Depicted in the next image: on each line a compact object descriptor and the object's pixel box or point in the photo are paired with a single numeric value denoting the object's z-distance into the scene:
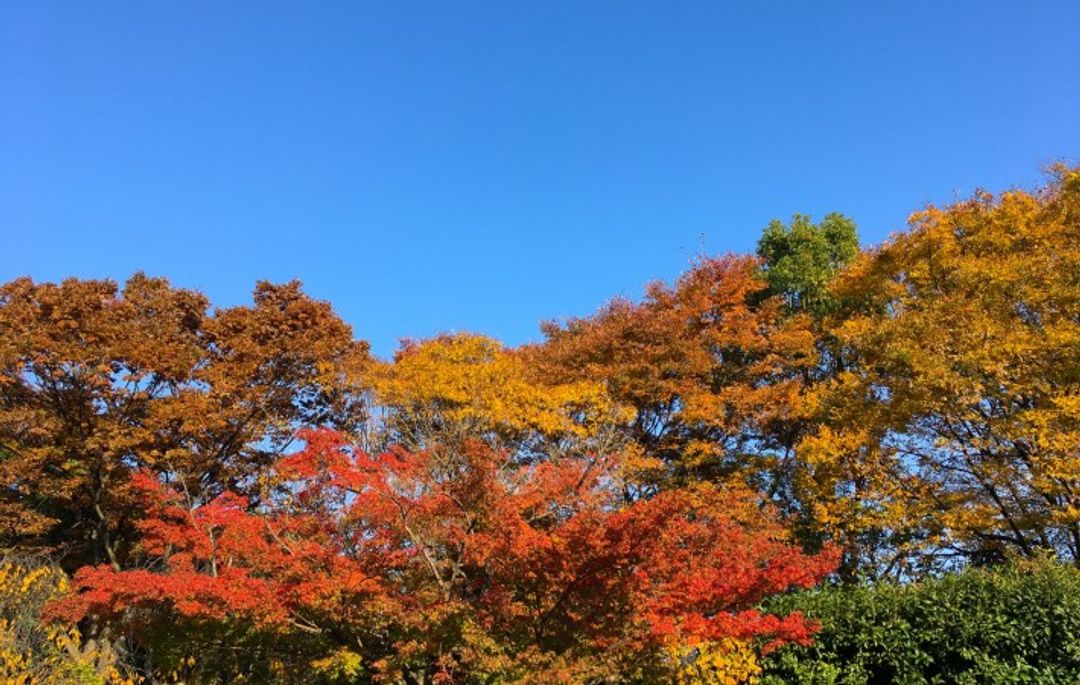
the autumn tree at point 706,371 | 16.78
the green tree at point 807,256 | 18.50
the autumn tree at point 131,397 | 14.92
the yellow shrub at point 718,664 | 8.43
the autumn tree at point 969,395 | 11.23
